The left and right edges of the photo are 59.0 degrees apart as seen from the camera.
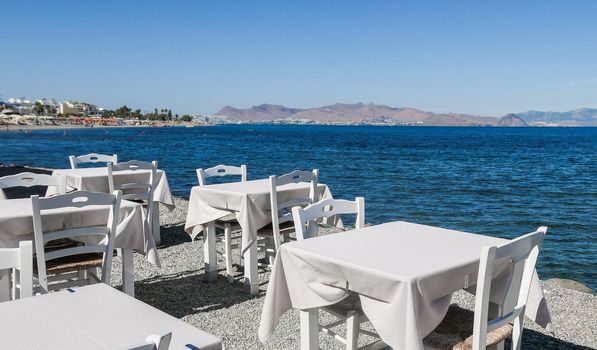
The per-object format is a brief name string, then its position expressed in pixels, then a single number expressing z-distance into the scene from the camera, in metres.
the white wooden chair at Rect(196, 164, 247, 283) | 5.81
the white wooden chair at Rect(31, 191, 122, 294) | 3.70
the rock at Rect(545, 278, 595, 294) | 6.78
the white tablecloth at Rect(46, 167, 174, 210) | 6.94
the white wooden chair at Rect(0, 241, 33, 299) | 2.40
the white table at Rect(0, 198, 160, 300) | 4.04
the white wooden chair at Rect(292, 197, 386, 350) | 3.38
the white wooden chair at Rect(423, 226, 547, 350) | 2.61
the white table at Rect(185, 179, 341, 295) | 5.32
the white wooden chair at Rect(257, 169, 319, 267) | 5.21
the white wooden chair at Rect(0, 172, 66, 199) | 5.21
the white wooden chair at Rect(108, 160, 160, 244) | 6.45
